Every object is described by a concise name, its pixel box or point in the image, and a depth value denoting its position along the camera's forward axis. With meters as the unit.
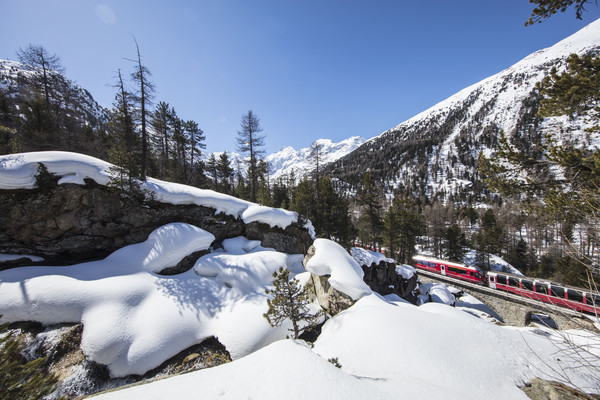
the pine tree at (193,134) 25.30
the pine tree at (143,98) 13.57
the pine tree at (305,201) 22.22
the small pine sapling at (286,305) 6.88
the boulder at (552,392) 3.99
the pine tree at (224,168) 30.82
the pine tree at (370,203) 24.31
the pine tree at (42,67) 19.48
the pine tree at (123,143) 10.32
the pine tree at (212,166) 31.46
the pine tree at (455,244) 34.94
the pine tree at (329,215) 22.52
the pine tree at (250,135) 19.94
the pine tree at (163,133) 21.69
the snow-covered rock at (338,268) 8.65
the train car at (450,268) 23.81
